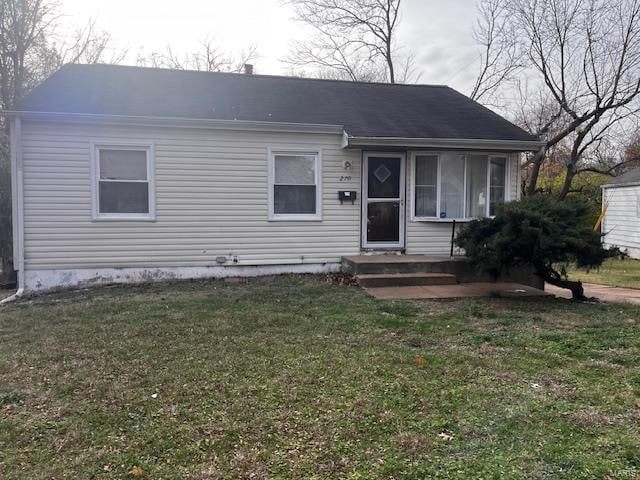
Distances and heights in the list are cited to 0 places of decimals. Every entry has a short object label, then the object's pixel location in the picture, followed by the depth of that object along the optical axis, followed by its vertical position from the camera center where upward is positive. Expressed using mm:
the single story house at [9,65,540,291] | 7941 +790
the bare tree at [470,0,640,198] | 16125 +5359
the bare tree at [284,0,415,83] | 22281 +8825
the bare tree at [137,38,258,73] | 23711 +8428
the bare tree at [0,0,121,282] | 12539 +4331
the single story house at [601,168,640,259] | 17244 +520
